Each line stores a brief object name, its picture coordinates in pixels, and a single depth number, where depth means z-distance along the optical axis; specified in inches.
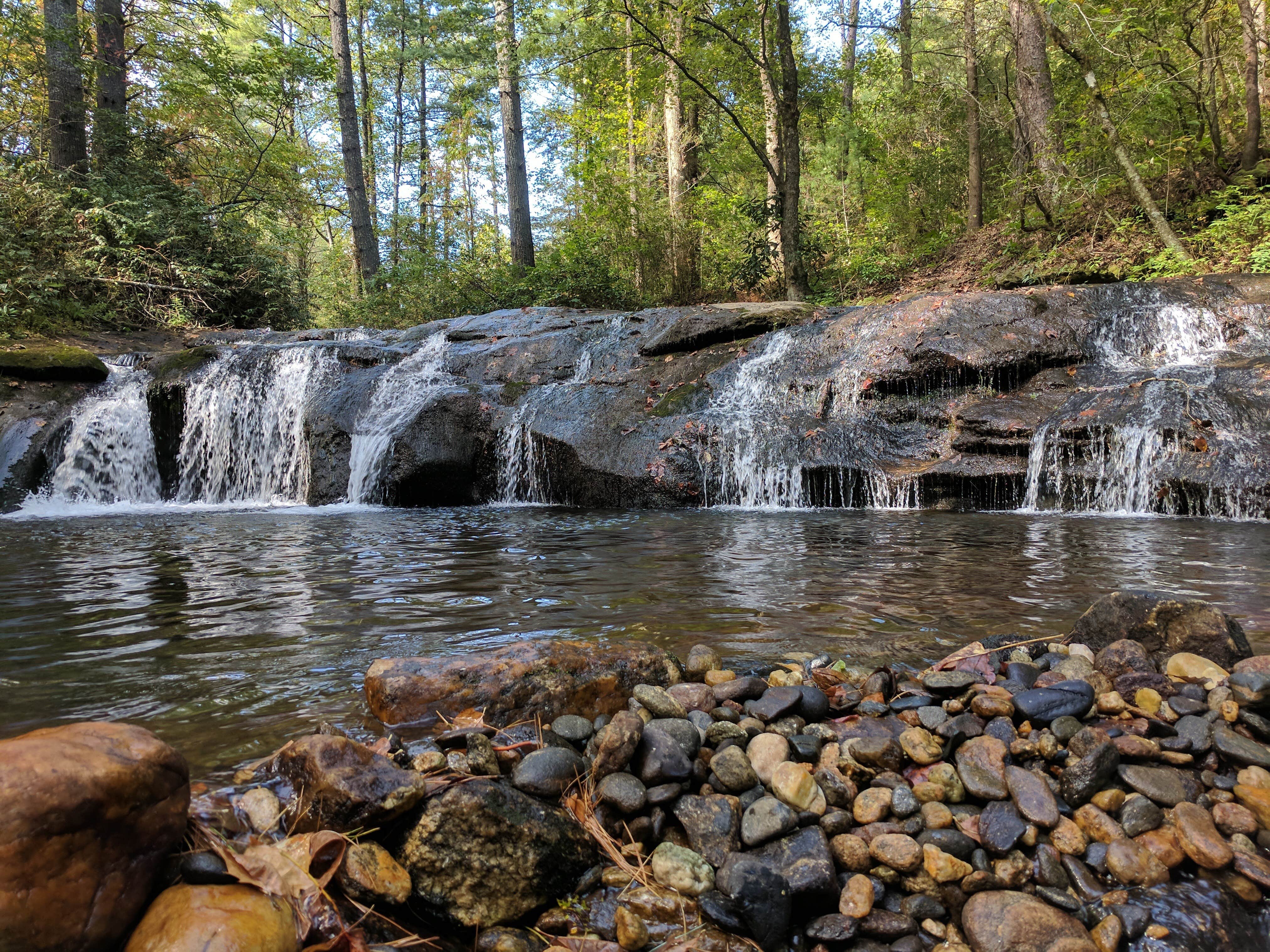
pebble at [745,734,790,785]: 82.4
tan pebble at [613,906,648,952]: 64.9
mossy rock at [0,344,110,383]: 402.9
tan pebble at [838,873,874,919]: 67.0
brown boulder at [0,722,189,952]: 52.2
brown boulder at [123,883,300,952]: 54.6
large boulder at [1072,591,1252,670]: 100.8
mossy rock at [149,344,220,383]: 420.2
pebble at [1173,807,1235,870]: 69.3
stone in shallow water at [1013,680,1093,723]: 87.8
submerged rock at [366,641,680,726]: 98.3
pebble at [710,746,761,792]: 81.1
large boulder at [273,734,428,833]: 69.6
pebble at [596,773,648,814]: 78.1
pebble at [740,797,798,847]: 73.5
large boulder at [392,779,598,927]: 67.6
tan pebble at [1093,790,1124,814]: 75.7
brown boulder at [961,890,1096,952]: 62.6
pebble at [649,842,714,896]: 70.5
